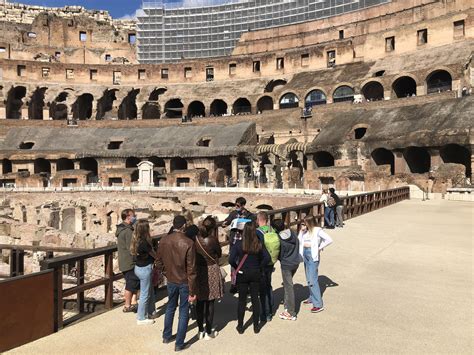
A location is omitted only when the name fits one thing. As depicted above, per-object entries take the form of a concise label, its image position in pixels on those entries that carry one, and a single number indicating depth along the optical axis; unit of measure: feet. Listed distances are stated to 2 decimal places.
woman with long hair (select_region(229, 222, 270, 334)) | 17.40
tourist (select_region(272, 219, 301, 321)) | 19.10
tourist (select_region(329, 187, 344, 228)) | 42.88
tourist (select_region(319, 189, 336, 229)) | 42.04
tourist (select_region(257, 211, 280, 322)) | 18.57
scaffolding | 200.13
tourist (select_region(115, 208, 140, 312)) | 19.61
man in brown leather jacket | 16.21
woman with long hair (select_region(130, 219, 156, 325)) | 18.39
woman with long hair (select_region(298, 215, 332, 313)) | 19.92
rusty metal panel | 14.87
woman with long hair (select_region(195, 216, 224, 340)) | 16.85
